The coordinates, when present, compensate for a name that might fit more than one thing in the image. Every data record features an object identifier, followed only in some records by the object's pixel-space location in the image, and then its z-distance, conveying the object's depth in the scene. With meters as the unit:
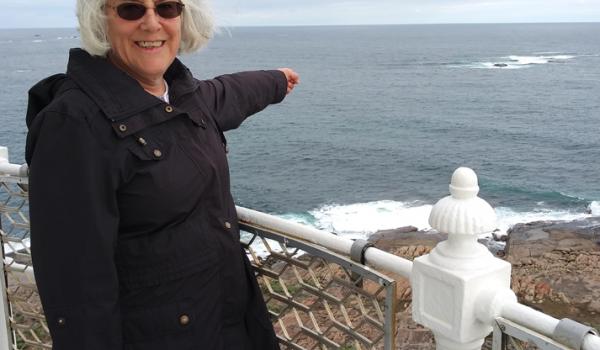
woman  2.12
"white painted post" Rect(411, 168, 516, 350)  2.10
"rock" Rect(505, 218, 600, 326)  17.11
